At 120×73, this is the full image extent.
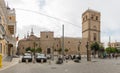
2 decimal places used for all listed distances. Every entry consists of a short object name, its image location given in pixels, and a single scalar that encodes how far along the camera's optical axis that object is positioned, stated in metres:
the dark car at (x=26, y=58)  19.02
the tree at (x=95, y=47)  43.75
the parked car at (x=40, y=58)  19.14
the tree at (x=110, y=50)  52.70
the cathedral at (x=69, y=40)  48.72
